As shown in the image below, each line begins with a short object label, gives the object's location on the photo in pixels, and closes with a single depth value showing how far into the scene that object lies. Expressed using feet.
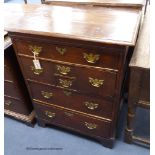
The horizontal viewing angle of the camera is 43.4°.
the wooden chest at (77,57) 2.99
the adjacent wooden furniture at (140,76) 3.26
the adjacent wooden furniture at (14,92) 4.15
